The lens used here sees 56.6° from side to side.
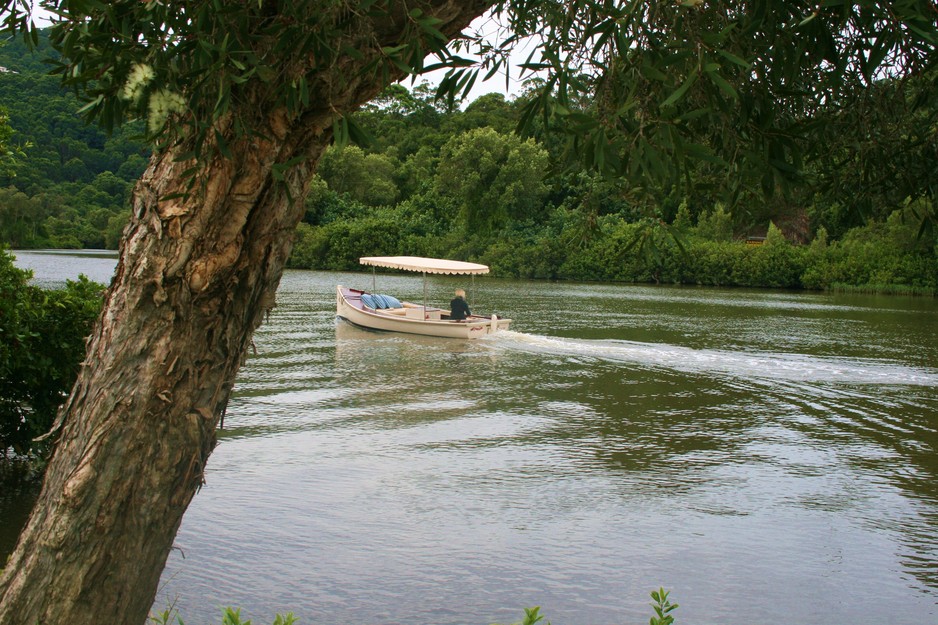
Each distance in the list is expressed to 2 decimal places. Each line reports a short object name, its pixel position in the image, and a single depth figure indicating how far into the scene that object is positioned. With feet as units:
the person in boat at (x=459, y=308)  73.20
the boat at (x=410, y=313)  71.61
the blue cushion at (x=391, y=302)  83.20
